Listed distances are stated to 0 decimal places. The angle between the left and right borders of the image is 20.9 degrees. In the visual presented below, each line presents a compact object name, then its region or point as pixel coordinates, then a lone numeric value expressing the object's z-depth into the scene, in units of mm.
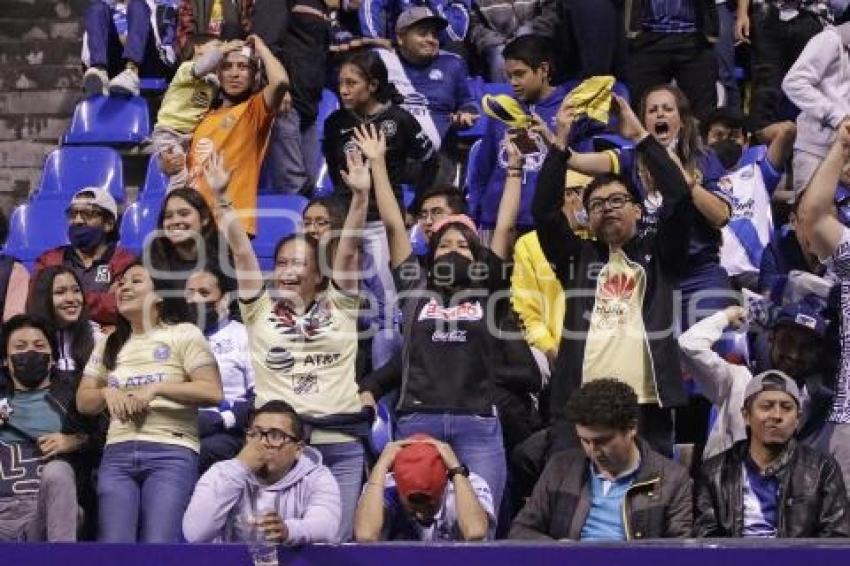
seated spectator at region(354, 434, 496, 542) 8289
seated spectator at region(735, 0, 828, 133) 12461
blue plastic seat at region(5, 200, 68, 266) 11320
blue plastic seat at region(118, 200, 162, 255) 11008
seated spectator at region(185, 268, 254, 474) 9117
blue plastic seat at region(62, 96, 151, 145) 12156
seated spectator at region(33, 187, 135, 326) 10273
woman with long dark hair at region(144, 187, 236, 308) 9742
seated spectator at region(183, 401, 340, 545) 8219
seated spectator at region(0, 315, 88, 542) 8625
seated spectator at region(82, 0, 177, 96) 12297
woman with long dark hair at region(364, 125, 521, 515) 8797
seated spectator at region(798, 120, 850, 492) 8578
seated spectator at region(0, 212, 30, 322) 10156
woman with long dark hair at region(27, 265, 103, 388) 9516
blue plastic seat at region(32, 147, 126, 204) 11762
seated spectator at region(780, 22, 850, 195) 11250
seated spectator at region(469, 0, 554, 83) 12727
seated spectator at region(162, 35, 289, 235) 10875
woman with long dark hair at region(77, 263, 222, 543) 8664
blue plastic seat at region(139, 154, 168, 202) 11469
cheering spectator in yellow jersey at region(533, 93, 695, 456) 8750
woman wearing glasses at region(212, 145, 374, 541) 8859
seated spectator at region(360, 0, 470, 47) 12234
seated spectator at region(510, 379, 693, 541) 8109
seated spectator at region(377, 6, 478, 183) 11688
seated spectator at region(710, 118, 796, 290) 10531
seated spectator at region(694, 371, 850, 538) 8188
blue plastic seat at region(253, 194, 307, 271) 10766
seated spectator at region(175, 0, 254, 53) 12195
